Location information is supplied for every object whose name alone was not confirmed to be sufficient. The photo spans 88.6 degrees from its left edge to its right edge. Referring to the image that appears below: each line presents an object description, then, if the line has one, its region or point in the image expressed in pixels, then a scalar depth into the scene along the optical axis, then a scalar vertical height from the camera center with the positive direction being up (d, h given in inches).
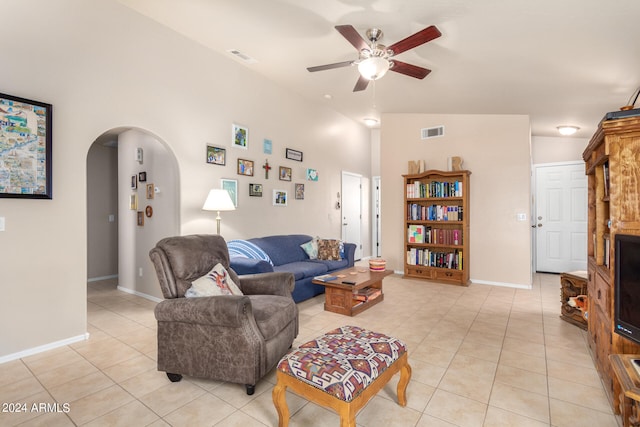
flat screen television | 61.3 -14.4
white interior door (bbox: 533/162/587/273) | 229.9 -3.4
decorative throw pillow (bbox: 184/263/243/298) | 92.0 -20.5
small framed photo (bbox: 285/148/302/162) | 212.5 +39.5
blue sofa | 140.4 -22.7
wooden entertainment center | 71.6 +0.4
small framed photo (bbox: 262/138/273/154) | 195.6 +41.3
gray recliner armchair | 81.0 -29.5
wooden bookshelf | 204.4 -8.1
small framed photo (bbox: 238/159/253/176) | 180.4 +26.7
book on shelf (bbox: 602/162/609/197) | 86.7 +10.2
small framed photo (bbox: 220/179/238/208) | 172.1 +14.9
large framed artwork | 100.9 +21.7
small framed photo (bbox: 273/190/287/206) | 202.8 +10.6
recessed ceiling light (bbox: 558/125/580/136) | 204.7 +52.9
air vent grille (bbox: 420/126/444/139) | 221.5 +56.0
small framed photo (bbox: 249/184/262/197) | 187.0 +14.3
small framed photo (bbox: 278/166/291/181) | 206.2 +26.3
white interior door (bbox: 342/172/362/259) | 274.4 +4.4
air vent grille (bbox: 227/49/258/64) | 163.5 +81.2
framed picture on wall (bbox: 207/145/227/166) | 165.3 +30.6
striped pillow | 161.7 -17.6
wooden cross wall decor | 195.6 +27.8
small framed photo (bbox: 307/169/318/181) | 230.5 +28.4
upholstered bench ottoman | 59.7 -30.7
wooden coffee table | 142.2 -34.7
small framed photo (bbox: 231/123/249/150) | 177.5 +43.2
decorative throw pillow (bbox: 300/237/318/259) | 197.6 -20.5
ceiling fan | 101.1 +55.1
